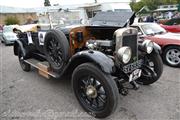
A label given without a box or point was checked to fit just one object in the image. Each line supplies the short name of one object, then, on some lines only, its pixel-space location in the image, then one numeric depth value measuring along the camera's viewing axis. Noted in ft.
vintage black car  9.53
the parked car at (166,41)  17.99
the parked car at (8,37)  40.08
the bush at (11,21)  95.04
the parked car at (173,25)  26.75
